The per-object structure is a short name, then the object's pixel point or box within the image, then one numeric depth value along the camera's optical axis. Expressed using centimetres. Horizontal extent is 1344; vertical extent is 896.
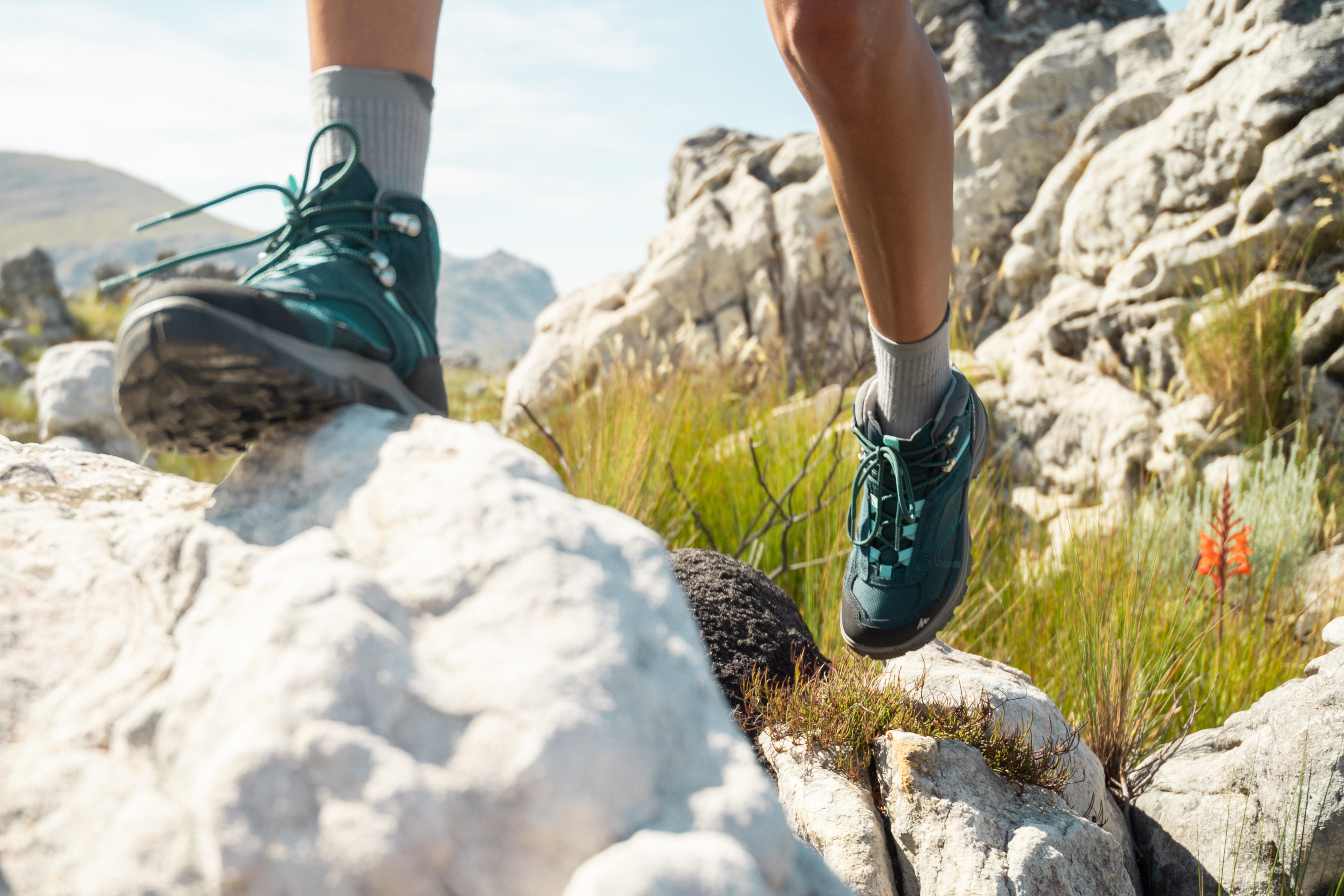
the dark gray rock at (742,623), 182
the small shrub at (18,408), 1048
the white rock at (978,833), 138
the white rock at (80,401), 779
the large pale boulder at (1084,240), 423
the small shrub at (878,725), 159
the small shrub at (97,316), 2064
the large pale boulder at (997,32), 752
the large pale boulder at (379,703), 70
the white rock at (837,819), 140
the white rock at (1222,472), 369
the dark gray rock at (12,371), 1485
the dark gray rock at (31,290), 2019
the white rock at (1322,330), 388
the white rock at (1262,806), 154
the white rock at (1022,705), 168
